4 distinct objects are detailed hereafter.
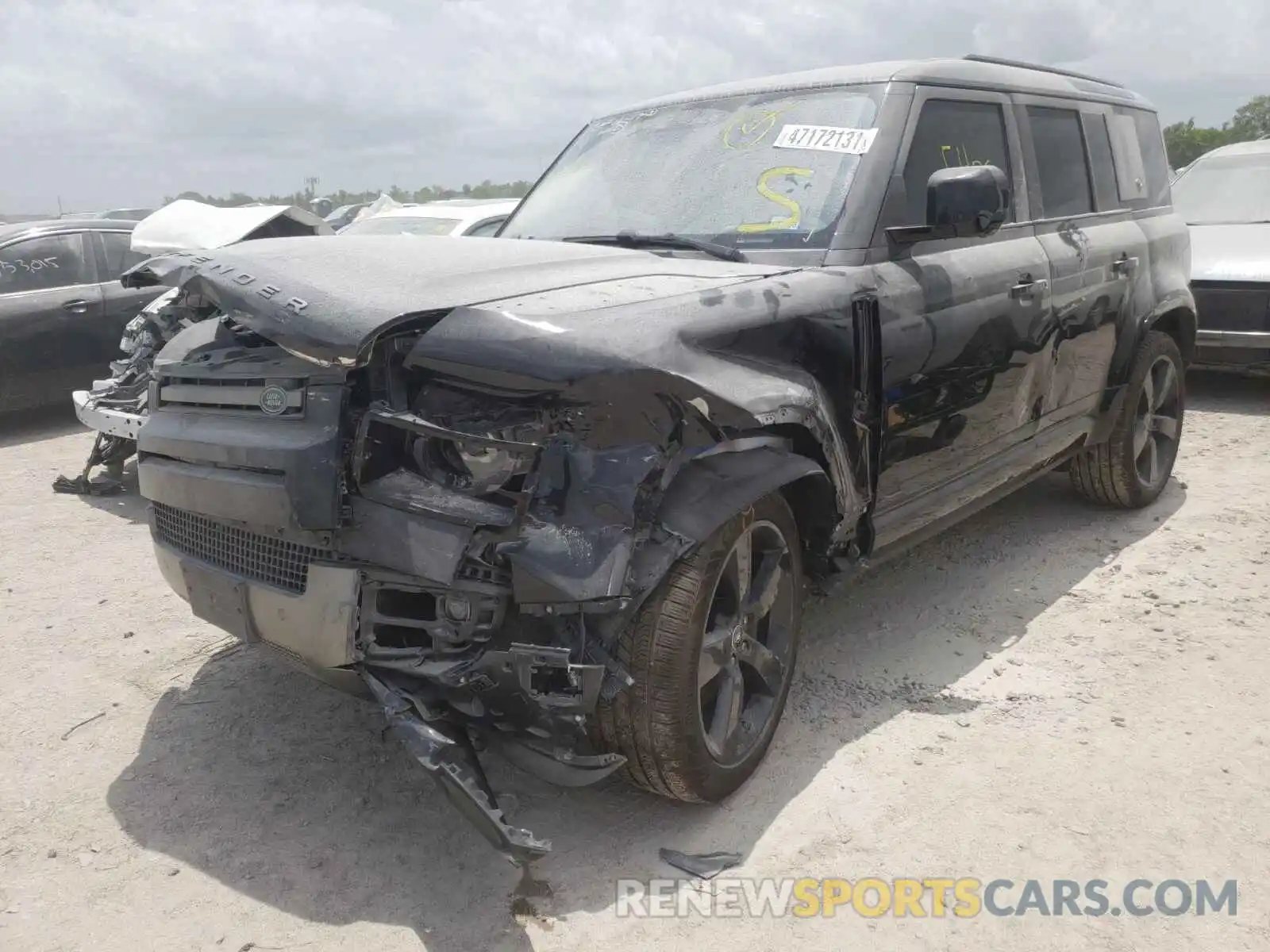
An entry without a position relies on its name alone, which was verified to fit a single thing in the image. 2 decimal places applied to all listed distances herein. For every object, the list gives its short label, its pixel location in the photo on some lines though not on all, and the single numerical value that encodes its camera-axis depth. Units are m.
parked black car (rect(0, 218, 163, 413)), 7.54
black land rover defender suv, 2.32
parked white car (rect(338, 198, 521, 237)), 8.44
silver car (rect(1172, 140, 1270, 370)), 7.27
